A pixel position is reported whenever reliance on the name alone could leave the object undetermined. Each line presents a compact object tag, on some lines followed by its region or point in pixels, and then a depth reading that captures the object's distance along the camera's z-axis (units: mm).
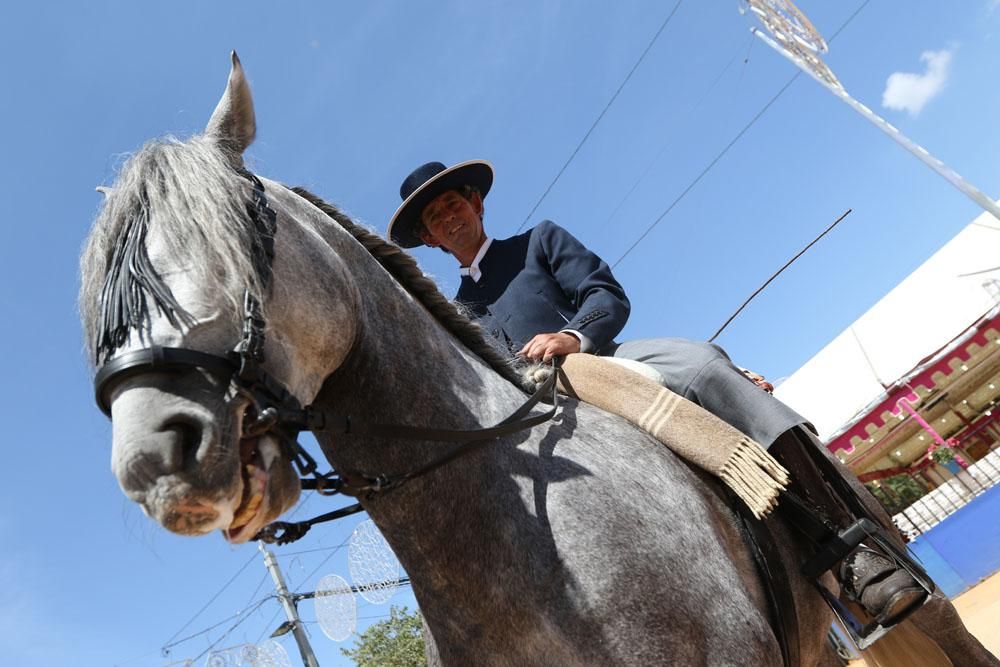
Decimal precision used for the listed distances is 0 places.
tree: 23344
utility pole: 15984
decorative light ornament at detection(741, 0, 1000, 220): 15562
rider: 3064
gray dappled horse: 1769
